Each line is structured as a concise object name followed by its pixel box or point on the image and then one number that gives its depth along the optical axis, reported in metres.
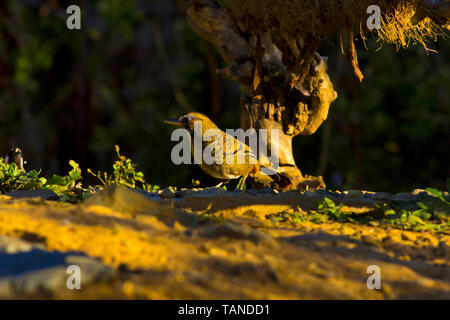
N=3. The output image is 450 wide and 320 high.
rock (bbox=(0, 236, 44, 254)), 3.06
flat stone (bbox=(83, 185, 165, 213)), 3.88
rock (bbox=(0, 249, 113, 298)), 2.56
